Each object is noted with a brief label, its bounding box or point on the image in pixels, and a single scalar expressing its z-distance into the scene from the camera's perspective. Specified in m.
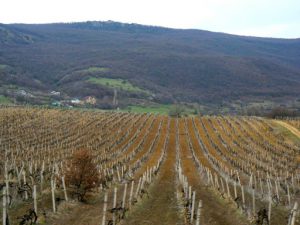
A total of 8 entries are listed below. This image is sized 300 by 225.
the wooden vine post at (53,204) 20.28
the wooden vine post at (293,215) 15.03
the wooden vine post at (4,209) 15.58
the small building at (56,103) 121.06
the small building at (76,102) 136.04
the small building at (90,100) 143.62
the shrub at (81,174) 24.95
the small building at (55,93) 160.12
